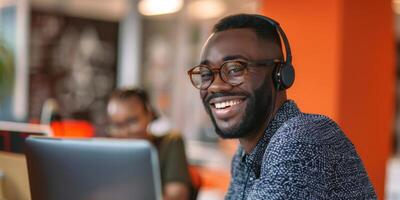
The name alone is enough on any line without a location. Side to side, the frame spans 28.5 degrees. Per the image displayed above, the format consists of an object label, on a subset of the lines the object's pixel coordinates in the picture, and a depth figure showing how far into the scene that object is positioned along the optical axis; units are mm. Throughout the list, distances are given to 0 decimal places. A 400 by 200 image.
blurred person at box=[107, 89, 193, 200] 2749
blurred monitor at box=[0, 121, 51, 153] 1790
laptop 1647
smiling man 1431
